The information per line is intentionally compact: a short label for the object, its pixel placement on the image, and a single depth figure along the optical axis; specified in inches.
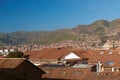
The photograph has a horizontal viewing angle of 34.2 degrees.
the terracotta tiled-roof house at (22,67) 881.9
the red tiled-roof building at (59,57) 1823.8
